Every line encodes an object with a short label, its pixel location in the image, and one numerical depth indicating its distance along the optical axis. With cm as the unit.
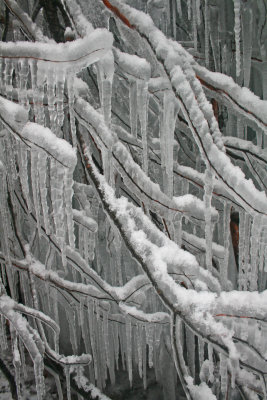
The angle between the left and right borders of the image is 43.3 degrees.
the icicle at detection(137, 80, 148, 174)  121
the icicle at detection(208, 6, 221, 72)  170
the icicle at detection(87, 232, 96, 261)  181
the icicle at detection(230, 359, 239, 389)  99
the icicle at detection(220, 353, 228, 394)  119
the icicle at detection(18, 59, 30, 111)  104
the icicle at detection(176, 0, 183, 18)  185
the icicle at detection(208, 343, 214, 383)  148
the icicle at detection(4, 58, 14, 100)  107
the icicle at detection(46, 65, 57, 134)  101
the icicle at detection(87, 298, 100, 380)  209
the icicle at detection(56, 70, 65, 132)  101
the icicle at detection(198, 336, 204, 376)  182
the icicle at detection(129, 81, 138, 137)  131
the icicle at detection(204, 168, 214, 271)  117
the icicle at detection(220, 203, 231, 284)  148
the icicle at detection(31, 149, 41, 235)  119
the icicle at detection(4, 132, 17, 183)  154
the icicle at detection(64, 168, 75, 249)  109
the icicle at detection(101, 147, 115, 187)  120
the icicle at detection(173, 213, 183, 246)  141
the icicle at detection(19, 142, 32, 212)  126
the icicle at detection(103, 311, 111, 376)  207
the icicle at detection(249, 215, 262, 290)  116
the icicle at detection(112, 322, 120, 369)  223
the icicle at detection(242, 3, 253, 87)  146
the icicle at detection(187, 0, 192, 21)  179
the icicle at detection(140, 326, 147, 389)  230
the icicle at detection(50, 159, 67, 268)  109
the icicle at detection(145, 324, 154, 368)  193
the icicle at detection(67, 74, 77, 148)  105
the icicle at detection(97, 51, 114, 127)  106
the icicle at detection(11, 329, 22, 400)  191
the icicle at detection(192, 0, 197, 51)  169
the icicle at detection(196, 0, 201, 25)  167
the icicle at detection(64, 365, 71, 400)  215
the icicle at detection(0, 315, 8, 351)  216
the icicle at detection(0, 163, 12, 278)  164
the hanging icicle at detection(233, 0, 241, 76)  133
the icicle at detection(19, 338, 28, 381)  226
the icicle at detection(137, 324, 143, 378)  203
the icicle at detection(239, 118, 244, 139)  174
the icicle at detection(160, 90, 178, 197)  126
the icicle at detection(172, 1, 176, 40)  184
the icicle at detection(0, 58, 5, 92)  127
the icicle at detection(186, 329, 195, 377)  222
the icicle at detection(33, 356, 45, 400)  182
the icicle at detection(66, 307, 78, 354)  218
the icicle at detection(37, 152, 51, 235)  112
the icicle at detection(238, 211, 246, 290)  141
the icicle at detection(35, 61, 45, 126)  102
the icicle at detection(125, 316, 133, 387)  197
